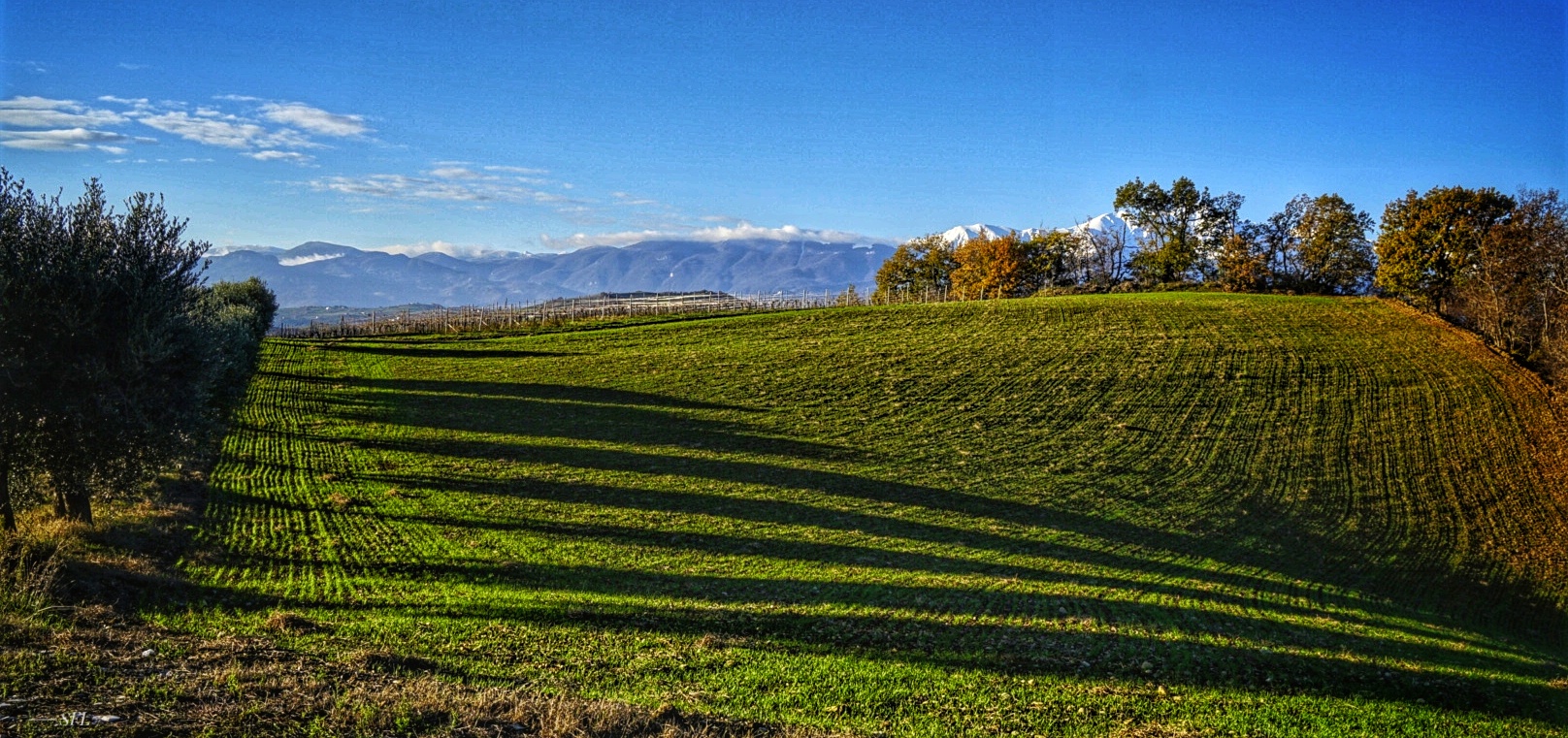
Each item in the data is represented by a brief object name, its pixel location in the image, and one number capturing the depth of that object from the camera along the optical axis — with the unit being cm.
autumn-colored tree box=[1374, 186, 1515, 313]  6462
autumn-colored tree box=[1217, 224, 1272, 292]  8456
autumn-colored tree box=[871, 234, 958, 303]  11644
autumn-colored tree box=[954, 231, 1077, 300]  10031
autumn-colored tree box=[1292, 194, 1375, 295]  7912
